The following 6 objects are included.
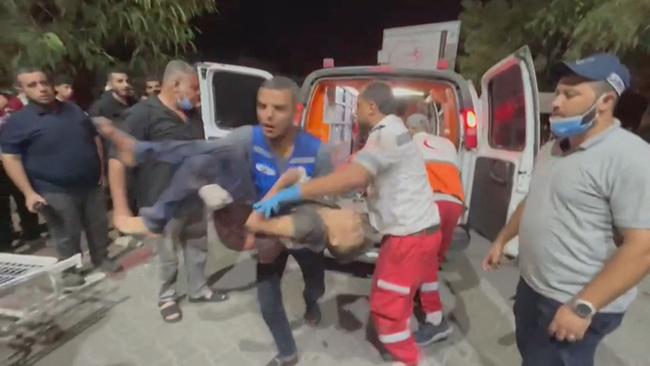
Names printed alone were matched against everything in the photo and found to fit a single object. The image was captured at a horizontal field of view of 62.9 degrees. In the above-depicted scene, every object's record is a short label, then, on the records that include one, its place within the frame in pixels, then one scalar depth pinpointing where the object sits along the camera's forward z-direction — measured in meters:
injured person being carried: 2.00
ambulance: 3.33
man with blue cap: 1.62
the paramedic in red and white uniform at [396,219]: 2.44
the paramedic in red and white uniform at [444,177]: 3.16
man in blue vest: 2.03
